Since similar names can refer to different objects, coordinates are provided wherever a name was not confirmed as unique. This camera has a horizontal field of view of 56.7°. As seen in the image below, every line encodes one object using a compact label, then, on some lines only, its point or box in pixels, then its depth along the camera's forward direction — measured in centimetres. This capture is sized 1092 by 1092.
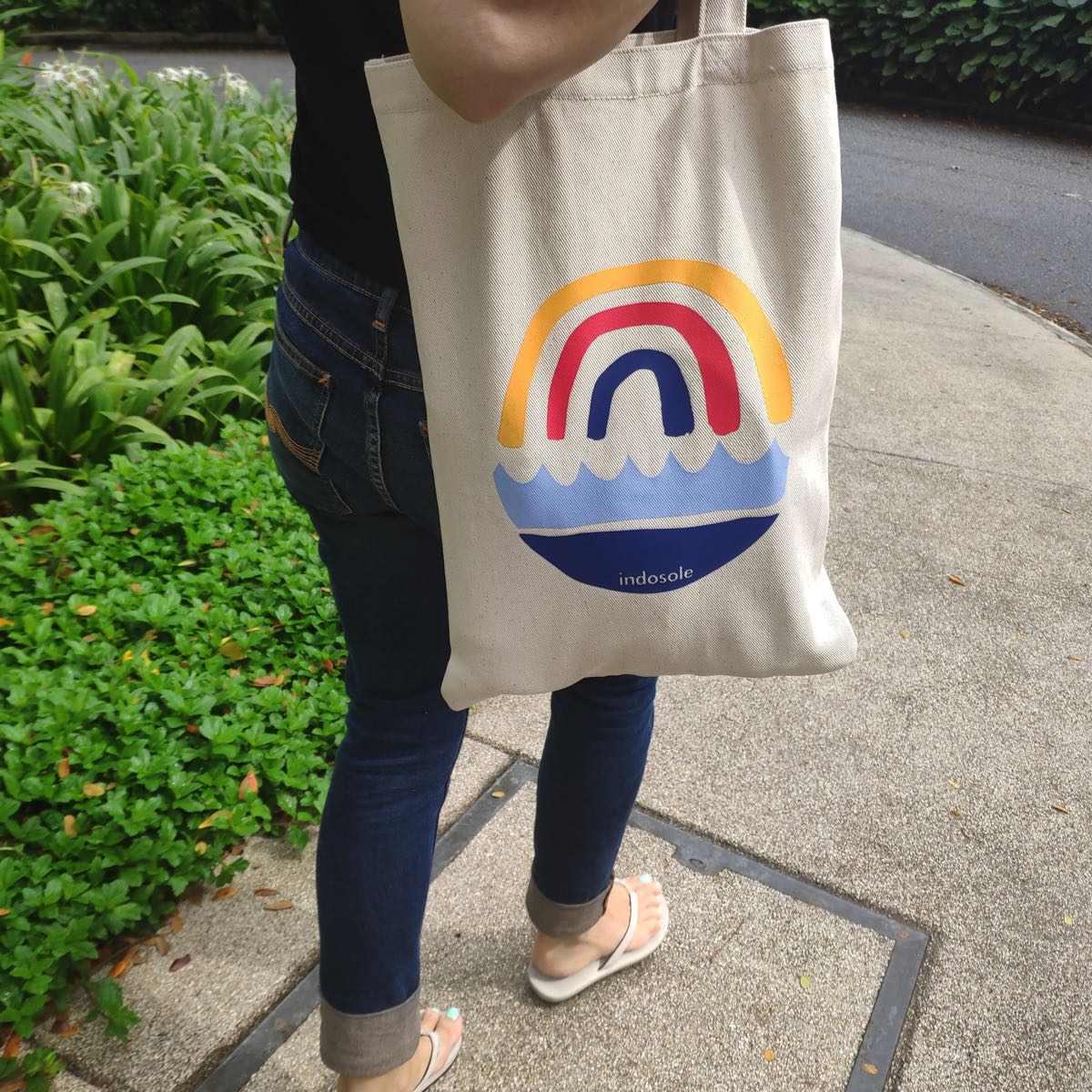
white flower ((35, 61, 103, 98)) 493
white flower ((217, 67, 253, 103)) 568
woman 80
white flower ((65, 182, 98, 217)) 367
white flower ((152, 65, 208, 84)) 571
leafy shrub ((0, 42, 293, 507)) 297
